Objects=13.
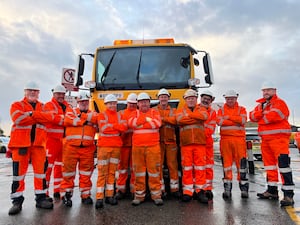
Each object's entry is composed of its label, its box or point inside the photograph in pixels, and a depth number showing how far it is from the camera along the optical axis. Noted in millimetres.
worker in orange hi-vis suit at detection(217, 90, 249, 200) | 3998
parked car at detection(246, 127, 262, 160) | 8497
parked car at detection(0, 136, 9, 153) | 17039
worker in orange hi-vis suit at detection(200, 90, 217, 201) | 4043
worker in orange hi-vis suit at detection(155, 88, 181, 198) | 3990
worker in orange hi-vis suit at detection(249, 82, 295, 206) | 3706
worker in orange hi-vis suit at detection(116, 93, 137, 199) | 4030
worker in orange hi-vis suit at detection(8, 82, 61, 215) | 3464
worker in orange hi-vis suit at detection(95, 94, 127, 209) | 3677
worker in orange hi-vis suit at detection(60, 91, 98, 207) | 3711
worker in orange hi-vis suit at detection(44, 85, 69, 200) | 4001
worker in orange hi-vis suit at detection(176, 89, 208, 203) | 3779
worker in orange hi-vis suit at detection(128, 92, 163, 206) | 3660
